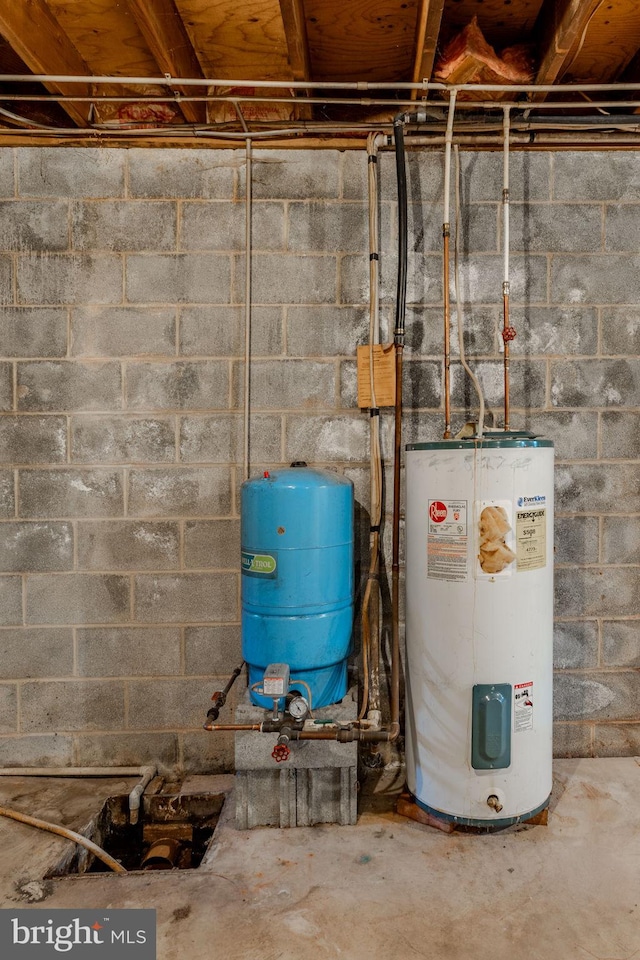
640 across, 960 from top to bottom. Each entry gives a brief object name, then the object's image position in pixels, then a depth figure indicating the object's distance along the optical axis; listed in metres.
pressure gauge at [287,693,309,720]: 1.63
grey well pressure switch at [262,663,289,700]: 1.59
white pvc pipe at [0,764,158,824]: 2.09
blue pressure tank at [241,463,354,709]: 1.73
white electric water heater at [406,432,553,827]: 1.63
